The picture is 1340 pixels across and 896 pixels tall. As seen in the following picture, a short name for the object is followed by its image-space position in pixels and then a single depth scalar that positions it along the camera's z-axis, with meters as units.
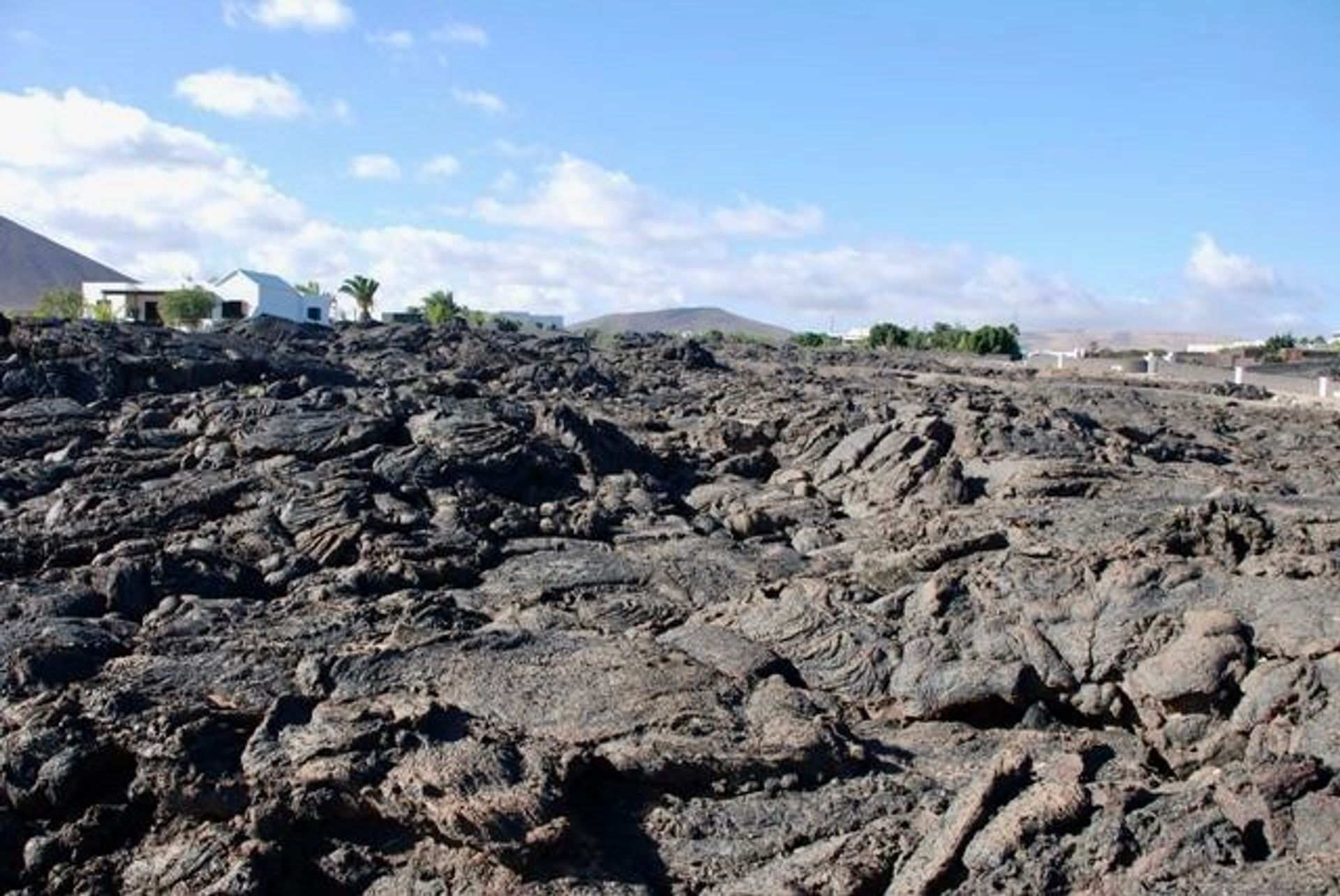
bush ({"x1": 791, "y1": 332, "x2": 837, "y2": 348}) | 99.75
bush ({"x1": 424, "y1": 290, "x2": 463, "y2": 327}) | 98.69
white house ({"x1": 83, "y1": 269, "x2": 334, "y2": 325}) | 90.31
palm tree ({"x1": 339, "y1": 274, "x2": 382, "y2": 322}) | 98.31
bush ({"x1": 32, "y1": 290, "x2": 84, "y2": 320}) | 79.69
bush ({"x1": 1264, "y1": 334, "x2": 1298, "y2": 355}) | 92.00
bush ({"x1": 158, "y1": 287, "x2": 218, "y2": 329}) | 78.12
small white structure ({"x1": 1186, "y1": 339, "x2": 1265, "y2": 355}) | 102.07
